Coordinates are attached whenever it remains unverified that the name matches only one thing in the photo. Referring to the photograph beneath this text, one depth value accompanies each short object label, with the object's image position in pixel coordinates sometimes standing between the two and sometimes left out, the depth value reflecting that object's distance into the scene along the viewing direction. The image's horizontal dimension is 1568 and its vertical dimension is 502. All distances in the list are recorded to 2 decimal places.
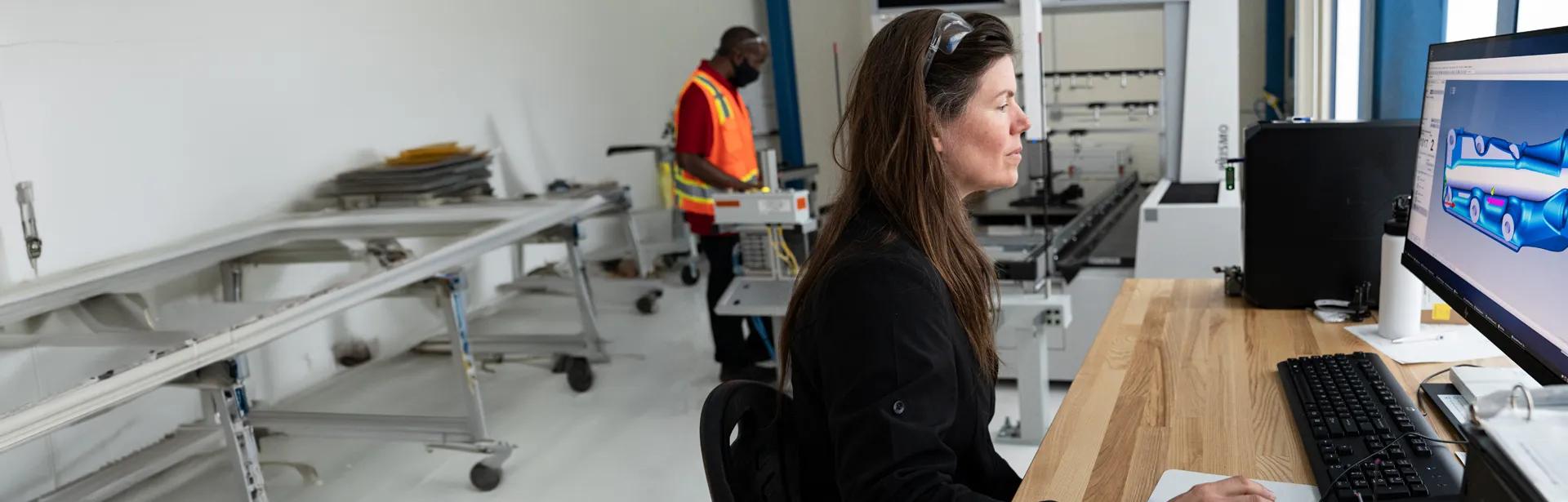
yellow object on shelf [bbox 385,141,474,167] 4.21
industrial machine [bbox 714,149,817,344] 3.02
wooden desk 1.24
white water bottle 1.68
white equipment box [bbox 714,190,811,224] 3.03
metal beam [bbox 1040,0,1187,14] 3.59
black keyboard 1.10
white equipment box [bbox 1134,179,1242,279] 3.15
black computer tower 1.91
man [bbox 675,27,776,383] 3.91
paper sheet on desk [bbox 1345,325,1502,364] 1.57
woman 1.04
